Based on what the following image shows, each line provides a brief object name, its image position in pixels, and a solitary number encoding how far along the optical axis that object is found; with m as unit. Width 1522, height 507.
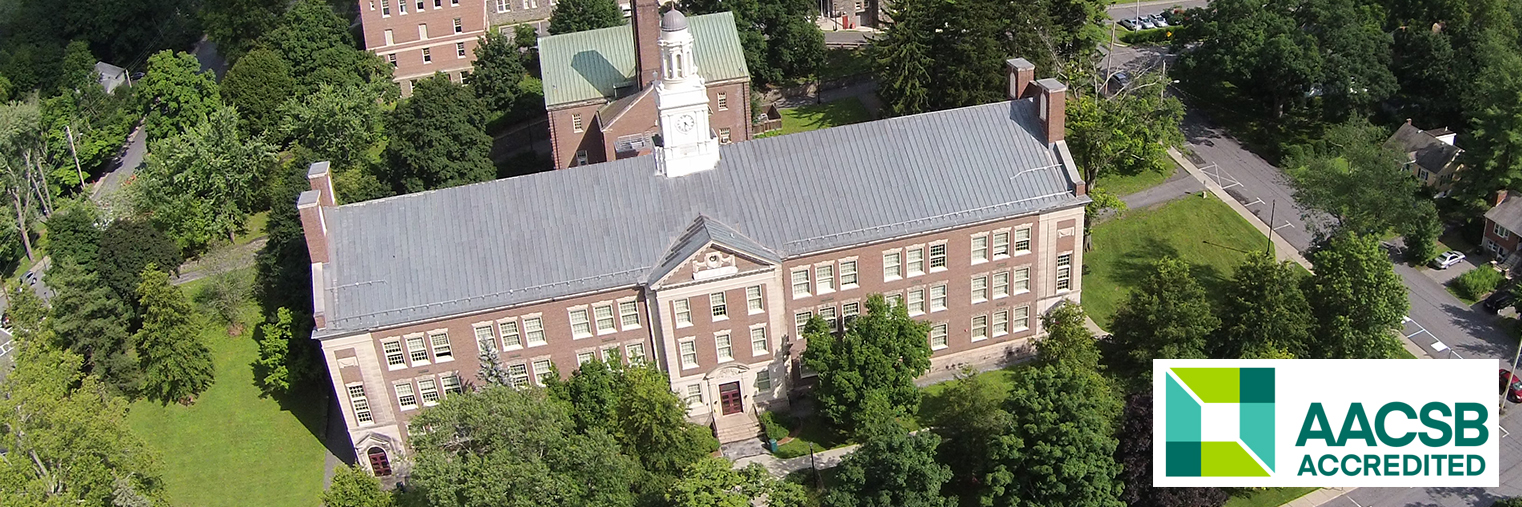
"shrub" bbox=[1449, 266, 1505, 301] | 89.94
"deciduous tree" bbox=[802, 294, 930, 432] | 72.50
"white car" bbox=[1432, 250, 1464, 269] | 94.31
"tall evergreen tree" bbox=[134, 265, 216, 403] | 84.06
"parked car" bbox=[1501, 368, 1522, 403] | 78.69
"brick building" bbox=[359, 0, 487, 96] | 127.44
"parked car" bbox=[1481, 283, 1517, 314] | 88.12
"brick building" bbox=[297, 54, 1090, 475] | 73.00
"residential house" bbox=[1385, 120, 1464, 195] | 101.81
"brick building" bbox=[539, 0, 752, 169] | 96.56
